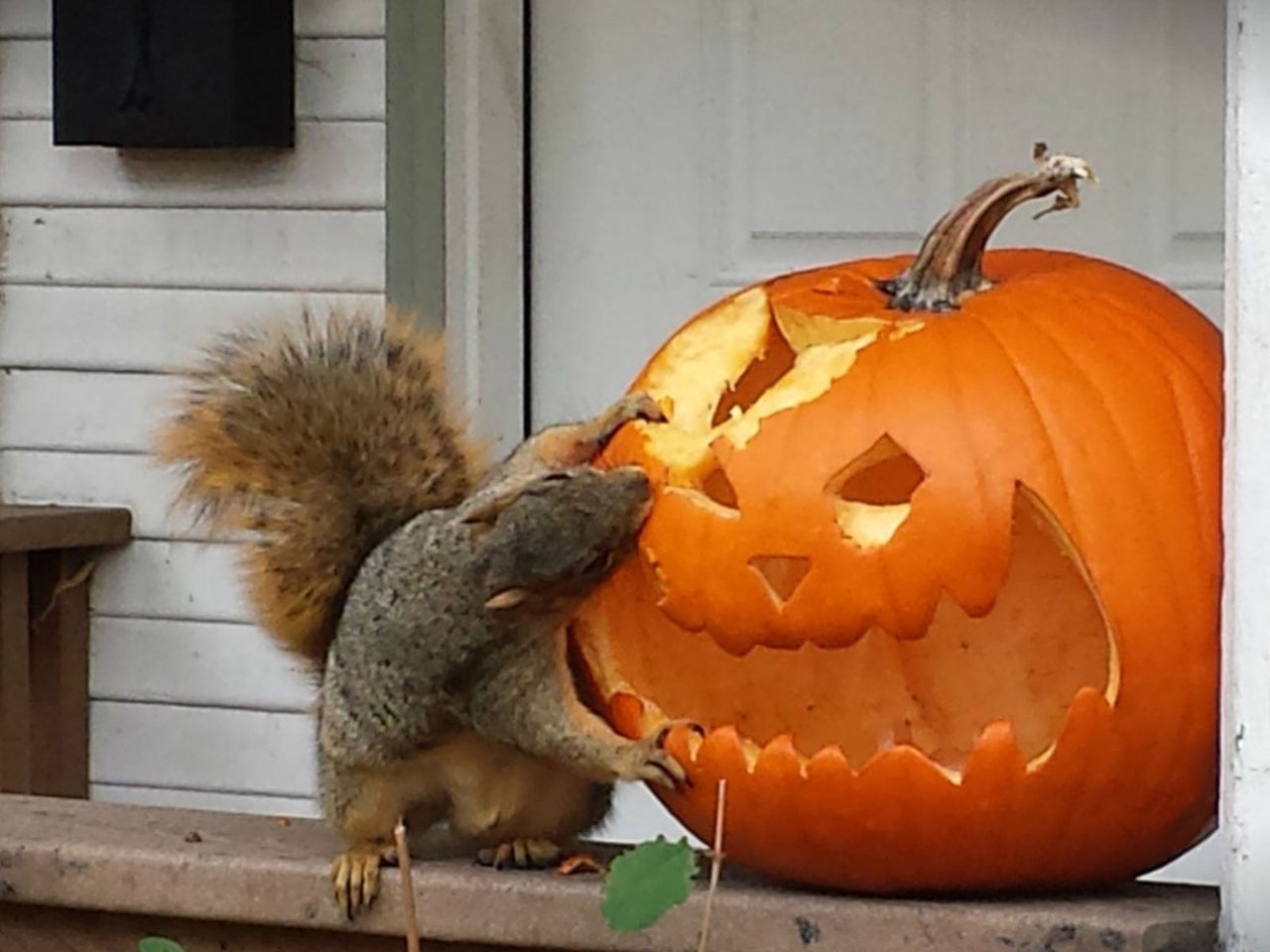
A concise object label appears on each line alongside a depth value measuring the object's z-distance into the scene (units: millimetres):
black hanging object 3675
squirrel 2617
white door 3497
